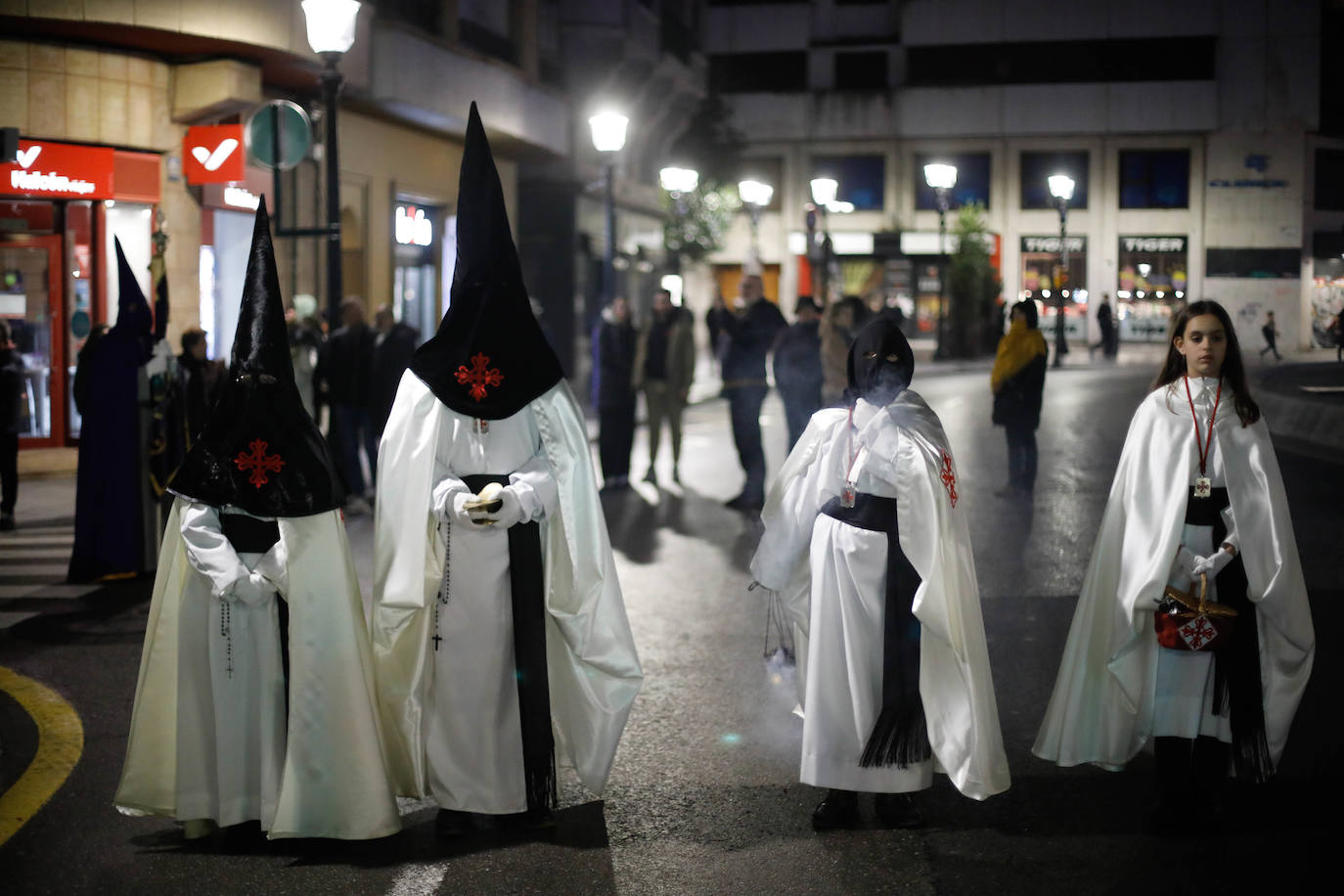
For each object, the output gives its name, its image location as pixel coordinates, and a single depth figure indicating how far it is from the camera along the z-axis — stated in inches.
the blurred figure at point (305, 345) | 628.7
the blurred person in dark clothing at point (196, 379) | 416.5
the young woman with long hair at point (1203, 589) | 201.0
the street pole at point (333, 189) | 520.4
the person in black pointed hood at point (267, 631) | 192.1
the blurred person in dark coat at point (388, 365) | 544.7
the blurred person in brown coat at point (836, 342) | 538.3
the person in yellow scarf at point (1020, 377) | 532.4
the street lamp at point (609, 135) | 798.5
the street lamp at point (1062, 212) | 1513.3
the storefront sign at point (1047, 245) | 2156.7
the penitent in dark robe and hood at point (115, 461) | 389.4
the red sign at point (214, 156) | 721.0
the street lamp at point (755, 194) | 1233.4
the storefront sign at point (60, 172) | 664.4
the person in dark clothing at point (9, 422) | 489.1
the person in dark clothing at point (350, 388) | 543.8
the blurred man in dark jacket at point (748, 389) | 527.5
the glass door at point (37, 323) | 682.2
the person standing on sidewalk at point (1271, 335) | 1731.1
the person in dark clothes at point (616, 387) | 587.5
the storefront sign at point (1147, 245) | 2154.3
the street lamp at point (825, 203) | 1139.9
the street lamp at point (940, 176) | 1314.0
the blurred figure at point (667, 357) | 591.2
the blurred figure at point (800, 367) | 521.3
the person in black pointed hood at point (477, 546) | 198.4
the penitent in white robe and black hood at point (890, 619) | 198.2
